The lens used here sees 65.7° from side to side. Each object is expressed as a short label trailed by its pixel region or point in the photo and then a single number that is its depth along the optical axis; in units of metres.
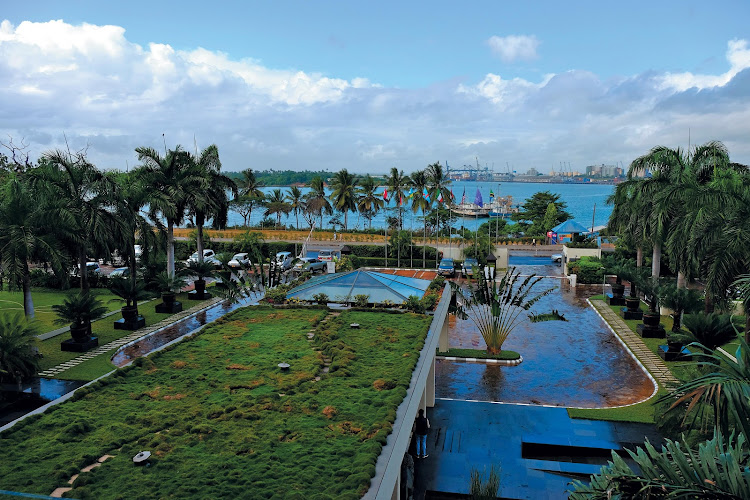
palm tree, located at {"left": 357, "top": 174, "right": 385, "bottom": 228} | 53.47
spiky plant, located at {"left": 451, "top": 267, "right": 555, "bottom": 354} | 21.25
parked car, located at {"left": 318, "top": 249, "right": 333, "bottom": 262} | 41.76
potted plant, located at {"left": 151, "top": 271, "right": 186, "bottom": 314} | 26.98
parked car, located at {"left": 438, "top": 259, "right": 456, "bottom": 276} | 39.81
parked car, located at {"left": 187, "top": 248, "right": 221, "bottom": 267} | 38.22
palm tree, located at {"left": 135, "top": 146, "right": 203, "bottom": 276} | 28.31
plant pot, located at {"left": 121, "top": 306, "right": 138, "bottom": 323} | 24.16
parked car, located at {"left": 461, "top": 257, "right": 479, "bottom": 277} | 40.36
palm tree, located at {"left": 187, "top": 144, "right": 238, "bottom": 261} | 31.56
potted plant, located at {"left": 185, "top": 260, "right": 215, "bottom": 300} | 29.62
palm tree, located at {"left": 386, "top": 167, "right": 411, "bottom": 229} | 51.90
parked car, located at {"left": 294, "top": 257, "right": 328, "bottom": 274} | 36.88
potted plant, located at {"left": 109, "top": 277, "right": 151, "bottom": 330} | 24.06
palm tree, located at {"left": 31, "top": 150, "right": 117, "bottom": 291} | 20.83
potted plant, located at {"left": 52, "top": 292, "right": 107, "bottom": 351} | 20.97
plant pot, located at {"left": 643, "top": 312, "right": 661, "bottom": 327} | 24.25
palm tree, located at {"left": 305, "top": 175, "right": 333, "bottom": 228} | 58.44
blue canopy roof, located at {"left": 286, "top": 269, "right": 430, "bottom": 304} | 18.58
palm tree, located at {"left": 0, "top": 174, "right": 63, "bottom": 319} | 19.05
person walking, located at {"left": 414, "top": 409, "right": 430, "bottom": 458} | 13.73
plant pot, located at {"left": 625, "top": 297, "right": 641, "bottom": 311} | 27.30
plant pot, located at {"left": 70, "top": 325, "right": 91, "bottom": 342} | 21.05
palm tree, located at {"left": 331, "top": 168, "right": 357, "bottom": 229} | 54.19
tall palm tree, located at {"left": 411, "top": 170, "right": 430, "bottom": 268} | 48.53
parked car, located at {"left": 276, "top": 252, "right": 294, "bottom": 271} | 34.85
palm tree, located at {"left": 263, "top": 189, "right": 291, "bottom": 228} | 61.66
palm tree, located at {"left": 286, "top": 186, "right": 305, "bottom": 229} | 62.53
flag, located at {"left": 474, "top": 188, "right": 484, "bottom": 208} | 51.36
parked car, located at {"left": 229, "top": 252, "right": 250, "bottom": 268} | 38.76
